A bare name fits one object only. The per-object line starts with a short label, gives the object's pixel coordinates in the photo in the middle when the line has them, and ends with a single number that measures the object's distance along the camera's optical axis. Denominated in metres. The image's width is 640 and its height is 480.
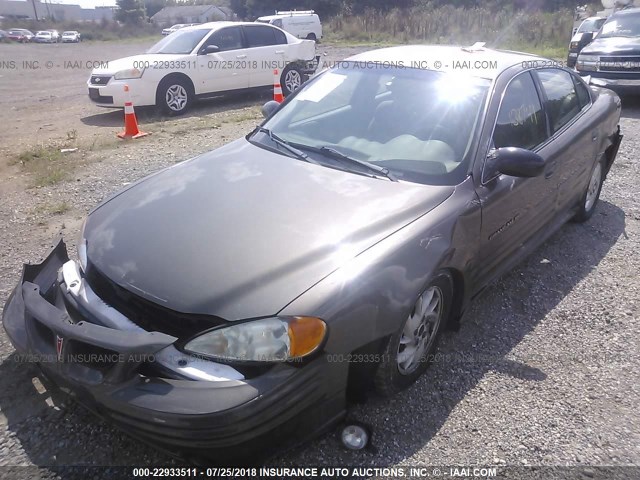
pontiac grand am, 1.93
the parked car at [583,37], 10.89
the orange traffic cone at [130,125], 7.62
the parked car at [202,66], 8.75
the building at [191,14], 63.12
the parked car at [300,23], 28.22
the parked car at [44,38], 43.91
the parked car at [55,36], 44.68
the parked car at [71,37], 43.91
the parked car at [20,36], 43.06
